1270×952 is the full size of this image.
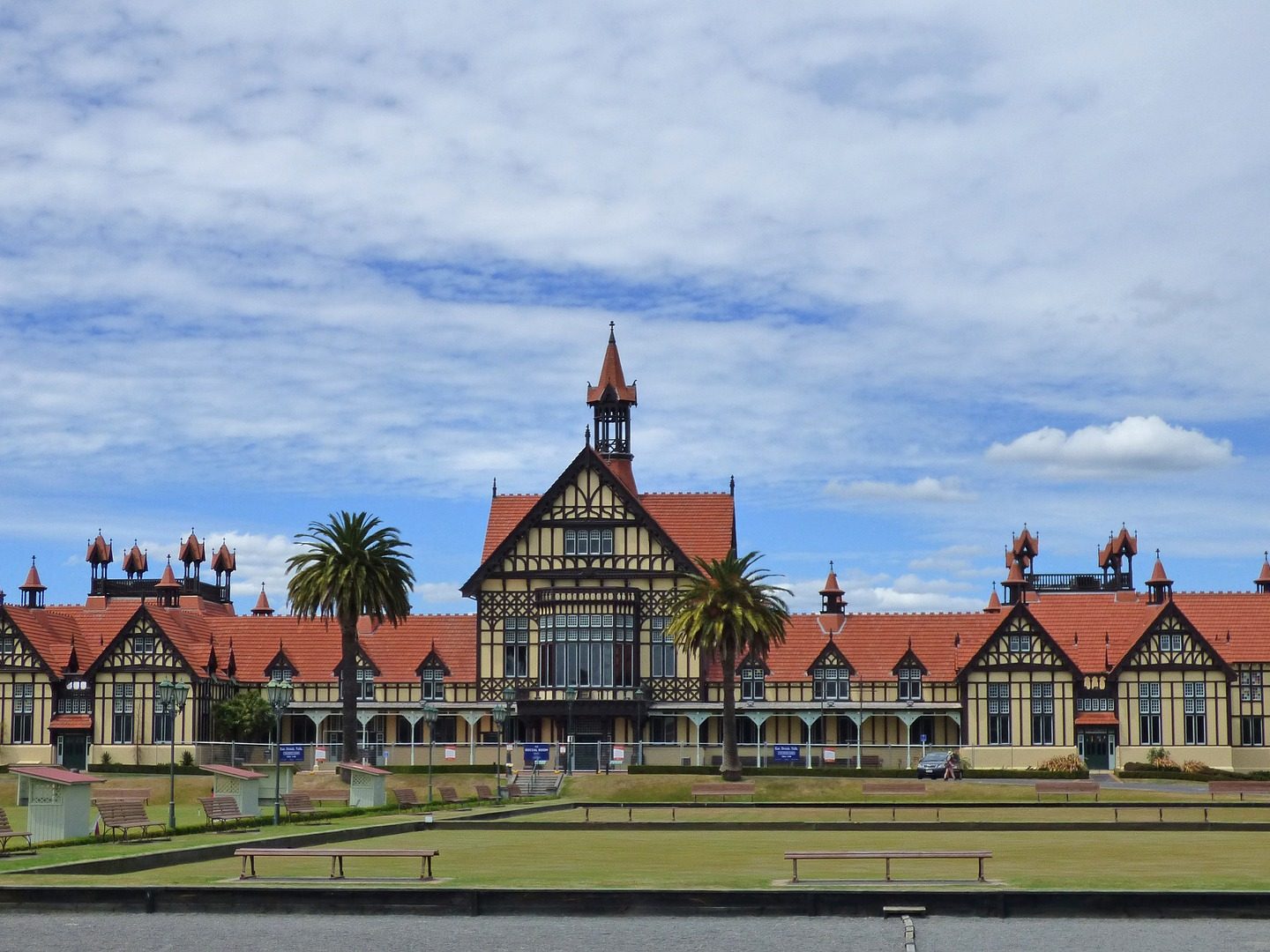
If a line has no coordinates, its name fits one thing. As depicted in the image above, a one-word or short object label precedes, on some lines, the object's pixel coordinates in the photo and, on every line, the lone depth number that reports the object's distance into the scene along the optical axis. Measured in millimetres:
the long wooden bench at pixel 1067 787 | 58375
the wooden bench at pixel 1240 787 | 56328
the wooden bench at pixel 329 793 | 51875
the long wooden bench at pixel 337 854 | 26719
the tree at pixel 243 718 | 86938
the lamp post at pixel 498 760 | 63516
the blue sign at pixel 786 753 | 79750
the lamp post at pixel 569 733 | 78875
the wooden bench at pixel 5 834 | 32453
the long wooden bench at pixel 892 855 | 25844
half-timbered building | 82875
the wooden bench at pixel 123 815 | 35500
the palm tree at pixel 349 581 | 73312
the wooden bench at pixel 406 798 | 52650
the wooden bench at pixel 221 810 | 40469
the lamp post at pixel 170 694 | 46844
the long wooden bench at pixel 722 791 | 59750
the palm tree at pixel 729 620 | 73062
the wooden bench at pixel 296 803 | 46406
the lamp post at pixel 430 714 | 62594
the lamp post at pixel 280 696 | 47312
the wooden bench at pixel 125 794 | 51766
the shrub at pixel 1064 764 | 79000
